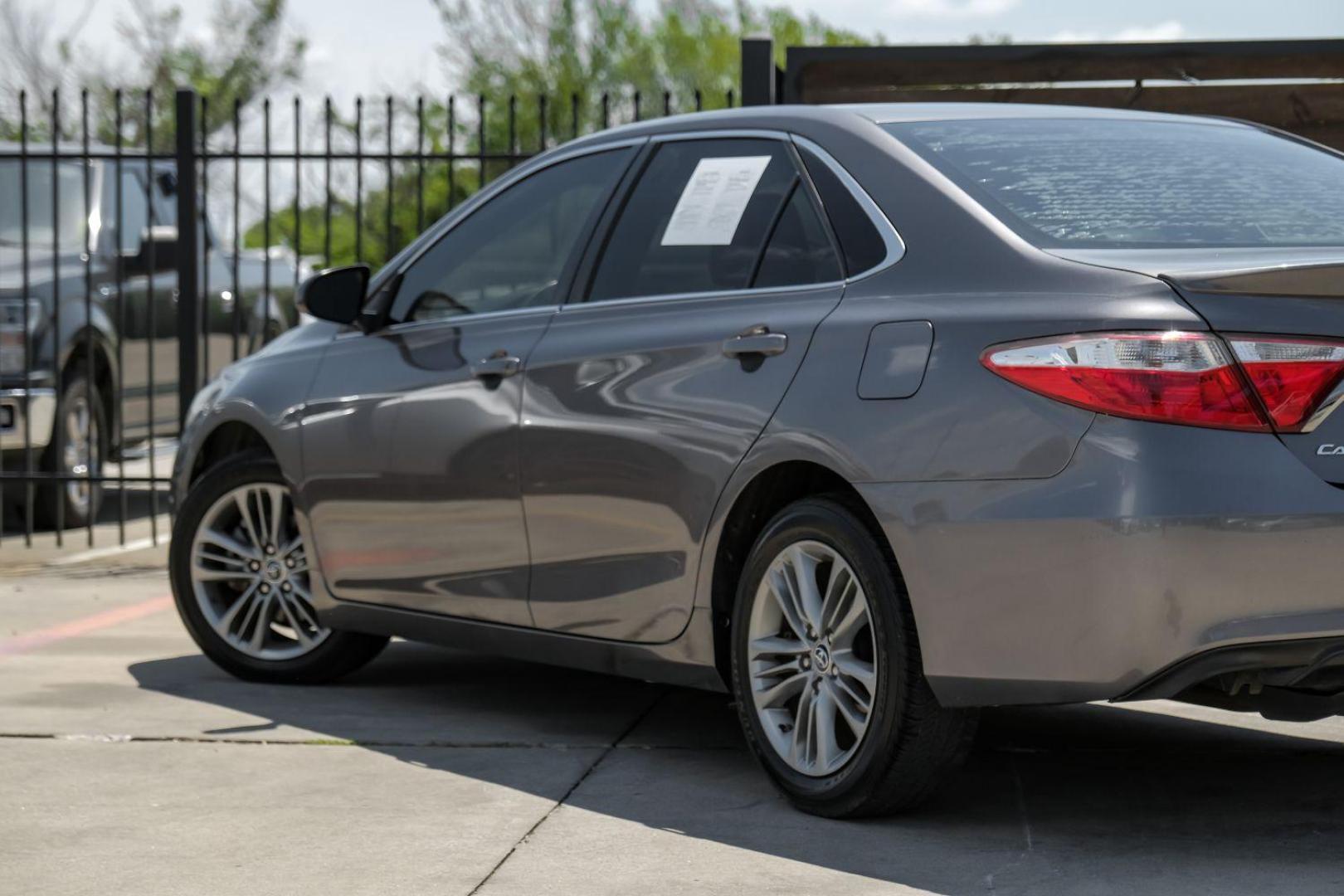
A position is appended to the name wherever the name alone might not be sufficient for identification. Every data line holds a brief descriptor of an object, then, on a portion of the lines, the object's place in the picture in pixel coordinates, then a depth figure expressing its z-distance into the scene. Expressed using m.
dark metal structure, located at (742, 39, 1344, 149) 8.97
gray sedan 3.82
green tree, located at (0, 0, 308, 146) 37.34
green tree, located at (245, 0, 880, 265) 41.25
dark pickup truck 10.50
